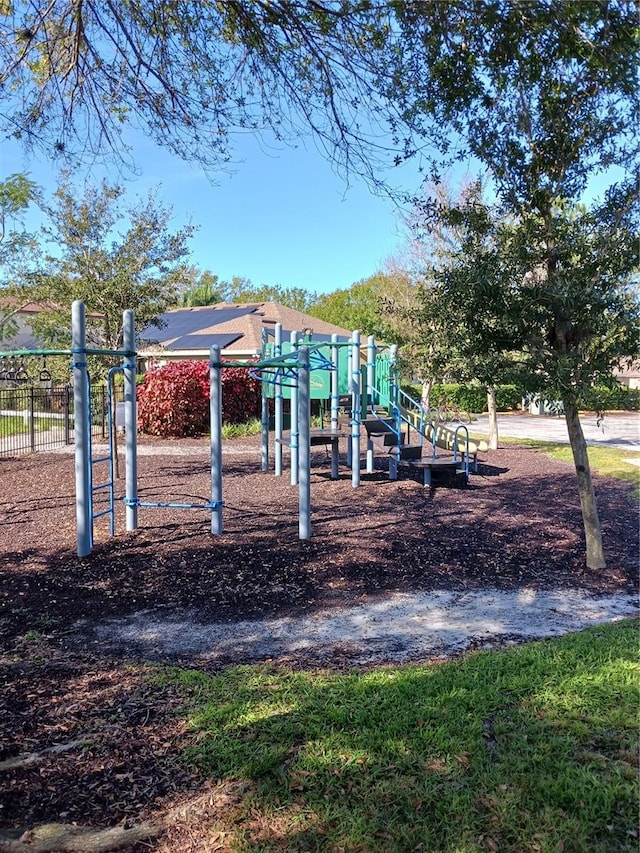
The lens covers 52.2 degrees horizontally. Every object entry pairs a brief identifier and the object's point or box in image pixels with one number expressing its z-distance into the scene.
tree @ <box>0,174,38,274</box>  9.26
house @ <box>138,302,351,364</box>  22.61
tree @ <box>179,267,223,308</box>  41.66
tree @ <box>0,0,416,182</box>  5.59
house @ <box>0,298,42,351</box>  10.83
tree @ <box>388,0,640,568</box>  5.10
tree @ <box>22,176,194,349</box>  9.68
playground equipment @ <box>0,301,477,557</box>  6.29
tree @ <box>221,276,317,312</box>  56.38
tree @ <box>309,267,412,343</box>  19.34
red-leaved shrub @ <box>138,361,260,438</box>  17.72
